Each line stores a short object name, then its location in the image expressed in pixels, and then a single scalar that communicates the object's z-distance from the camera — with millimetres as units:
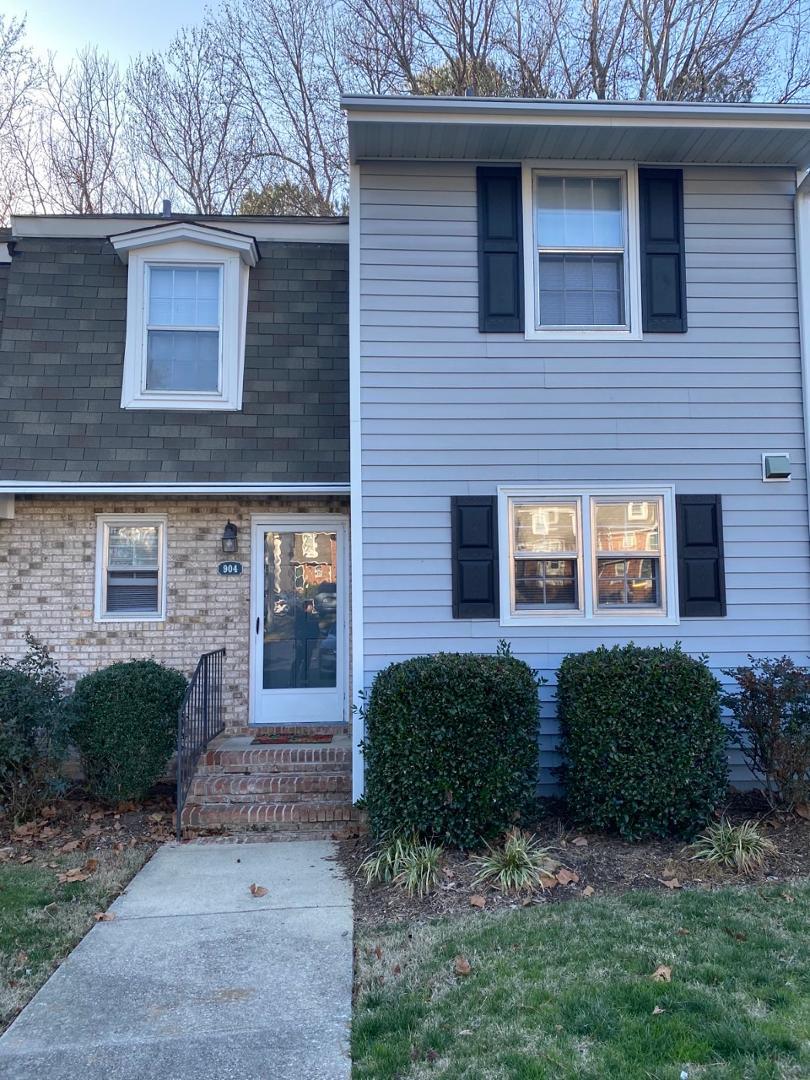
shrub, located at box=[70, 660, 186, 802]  6500
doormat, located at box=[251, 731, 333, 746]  7164
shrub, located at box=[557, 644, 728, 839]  5562
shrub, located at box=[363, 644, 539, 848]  5457
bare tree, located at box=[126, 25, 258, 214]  15609
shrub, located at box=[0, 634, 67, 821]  6199
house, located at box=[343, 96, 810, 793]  6461
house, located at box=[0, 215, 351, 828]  7289
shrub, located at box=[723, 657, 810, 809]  5715
